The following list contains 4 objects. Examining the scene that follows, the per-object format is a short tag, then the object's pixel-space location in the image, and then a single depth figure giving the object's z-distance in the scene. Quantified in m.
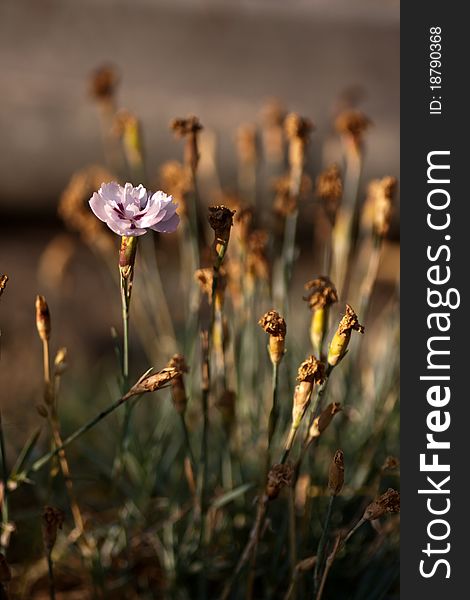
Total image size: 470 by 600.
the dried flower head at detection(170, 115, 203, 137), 0.88
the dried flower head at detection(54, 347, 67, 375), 0.85
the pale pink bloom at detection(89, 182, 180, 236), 0.78
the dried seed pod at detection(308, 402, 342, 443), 0.82
